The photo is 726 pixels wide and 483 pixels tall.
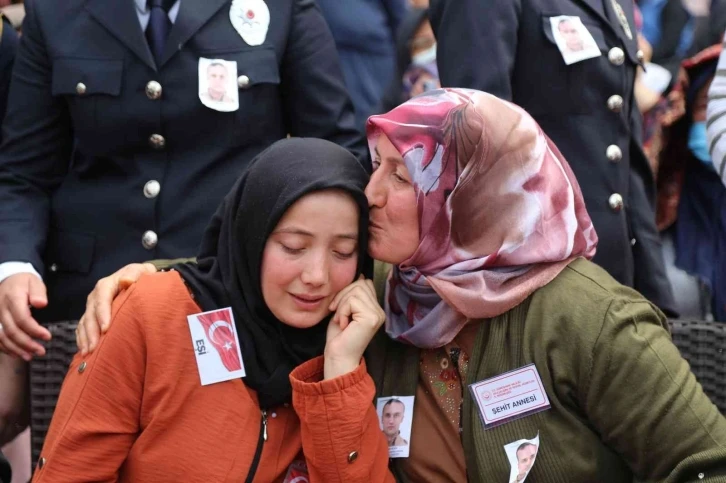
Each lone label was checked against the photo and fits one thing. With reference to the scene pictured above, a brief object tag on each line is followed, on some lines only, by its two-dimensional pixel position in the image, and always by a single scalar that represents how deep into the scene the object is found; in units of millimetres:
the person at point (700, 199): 3469
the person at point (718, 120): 3044
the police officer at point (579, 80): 2867
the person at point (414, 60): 3752
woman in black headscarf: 2297
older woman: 2252
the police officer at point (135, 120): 2896
